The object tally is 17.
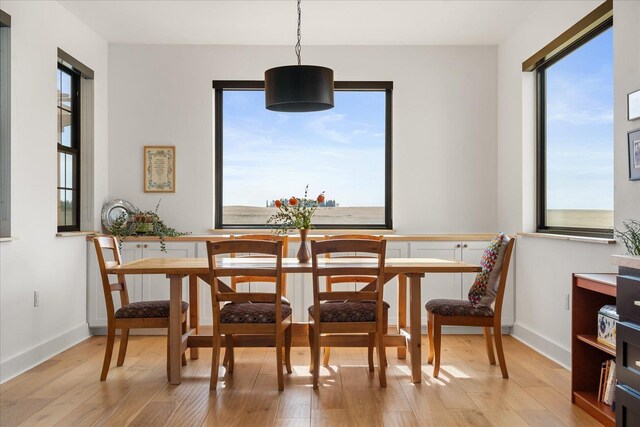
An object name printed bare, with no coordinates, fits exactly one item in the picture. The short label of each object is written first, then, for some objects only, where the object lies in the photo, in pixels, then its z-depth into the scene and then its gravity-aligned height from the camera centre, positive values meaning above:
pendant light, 3.67 +0.79
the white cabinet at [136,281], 5.30 -0.63
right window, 3.94 +0.55
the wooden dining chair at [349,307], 3.61 -0.60
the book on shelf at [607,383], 3.10 -0.91
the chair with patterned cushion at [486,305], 3.89 -0.62
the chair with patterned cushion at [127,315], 3.82 -0.68
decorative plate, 5.50 +0.00
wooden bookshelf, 3.32 -0.75
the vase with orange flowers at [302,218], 4.15 -0.04
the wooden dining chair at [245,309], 3.59 -0.58
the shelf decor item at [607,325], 3.03 -0.59
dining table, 3.77 -0.46
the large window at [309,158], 5.99 +0.55
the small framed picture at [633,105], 3.29 +0.61
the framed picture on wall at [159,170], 5.76 +0.41
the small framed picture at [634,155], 3.27 +0.33
